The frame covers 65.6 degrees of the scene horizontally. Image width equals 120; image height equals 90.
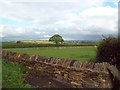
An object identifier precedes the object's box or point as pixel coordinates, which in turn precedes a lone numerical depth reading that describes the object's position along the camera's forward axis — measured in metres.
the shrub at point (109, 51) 4.19
